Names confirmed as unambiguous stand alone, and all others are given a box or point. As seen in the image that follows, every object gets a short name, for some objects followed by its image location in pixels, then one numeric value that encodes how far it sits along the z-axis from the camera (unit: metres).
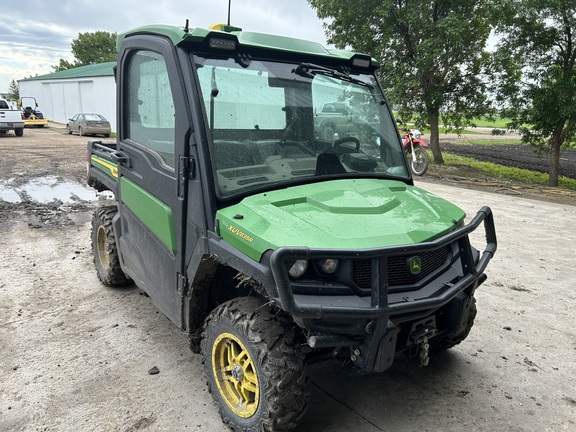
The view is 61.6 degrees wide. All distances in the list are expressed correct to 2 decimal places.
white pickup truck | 22.16
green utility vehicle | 2.43
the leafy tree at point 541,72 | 11.99
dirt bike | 13.64
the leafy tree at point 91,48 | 65.75
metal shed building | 31.08
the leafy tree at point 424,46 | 14.46
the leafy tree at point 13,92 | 70.09
